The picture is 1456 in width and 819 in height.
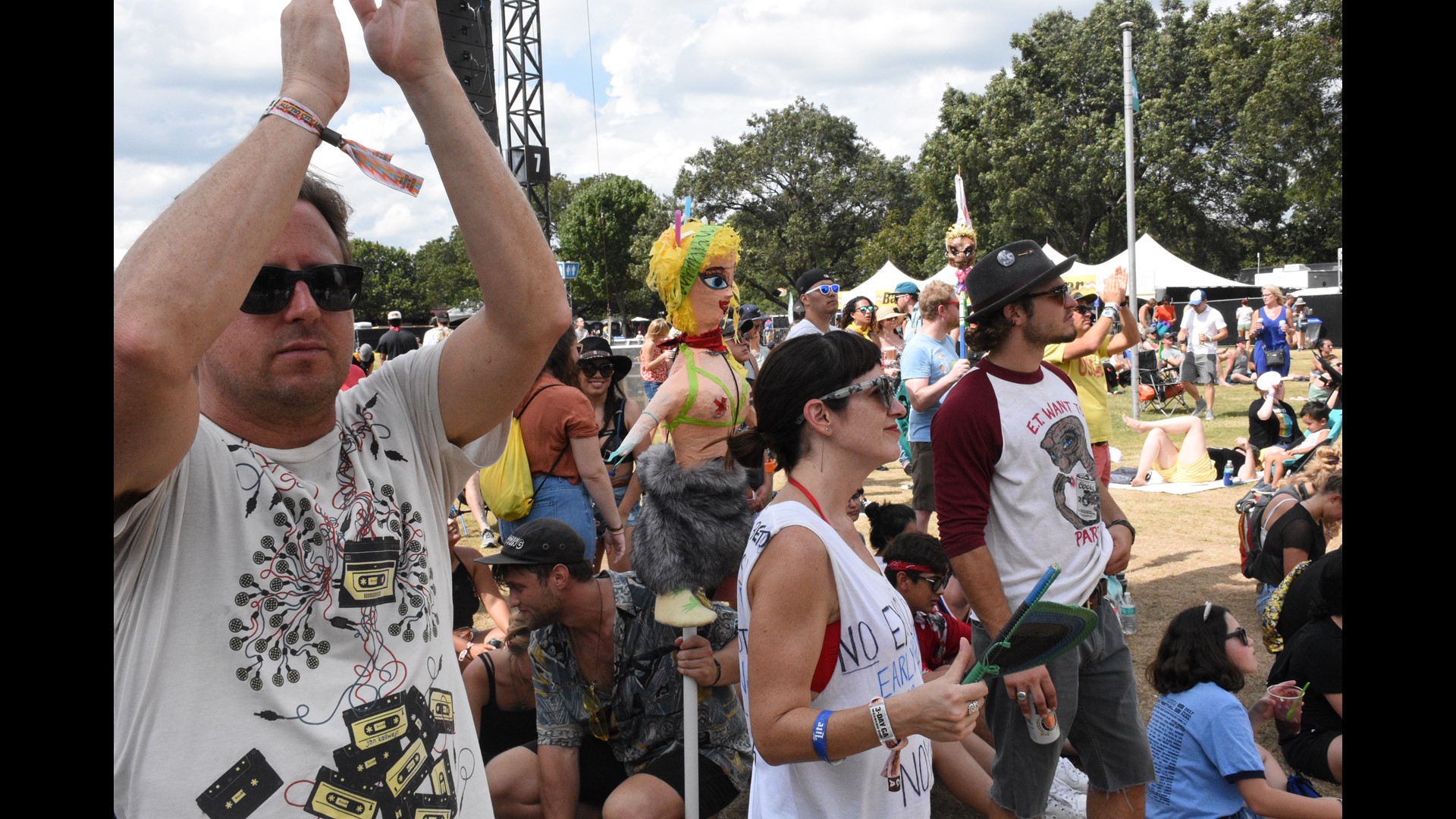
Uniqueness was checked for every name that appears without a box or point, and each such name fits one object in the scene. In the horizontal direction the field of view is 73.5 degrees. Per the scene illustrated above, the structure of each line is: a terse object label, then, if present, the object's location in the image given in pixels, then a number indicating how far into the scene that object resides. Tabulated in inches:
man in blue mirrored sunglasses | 265.4
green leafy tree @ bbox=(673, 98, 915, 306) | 2234.3
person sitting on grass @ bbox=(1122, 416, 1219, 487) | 402.6
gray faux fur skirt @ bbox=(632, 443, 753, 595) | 124.8
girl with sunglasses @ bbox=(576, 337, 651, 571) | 246.8
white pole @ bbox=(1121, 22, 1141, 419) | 556.3
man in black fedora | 112.2
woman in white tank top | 73.5
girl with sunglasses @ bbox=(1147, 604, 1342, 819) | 133.3
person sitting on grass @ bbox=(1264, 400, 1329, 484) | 319.0
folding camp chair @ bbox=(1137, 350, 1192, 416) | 657.2
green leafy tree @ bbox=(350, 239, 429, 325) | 3110.2
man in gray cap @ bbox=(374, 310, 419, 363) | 455.2
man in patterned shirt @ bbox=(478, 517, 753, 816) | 133.6
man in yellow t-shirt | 216.7
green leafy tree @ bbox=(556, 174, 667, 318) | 2581.2
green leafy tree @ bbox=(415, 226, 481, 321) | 3117.6
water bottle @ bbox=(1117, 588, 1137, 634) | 224.8
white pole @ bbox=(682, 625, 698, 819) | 122.0
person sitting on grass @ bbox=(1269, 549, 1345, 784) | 154.5
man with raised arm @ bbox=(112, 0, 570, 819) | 42.1
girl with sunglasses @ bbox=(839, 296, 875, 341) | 412.5
